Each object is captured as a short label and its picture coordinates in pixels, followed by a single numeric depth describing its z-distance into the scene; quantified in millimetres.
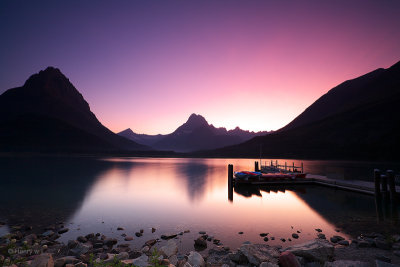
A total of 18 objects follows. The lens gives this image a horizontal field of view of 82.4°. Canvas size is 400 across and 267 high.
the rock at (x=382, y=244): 11598
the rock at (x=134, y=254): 10612
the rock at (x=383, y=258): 9898
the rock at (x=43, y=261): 7918
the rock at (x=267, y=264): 8476
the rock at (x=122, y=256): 10203
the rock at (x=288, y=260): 8812
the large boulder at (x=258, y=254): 9298
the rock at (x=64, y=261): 9227
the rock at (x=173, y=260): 9578
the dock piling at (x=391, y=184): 23438
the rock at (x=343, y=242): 12709
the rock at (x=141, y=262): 8508
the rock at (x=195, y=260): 8998
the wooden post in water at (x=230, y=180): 31422
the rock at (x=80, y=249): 11047
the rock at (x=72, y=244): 11986
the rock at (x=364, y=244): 11969
